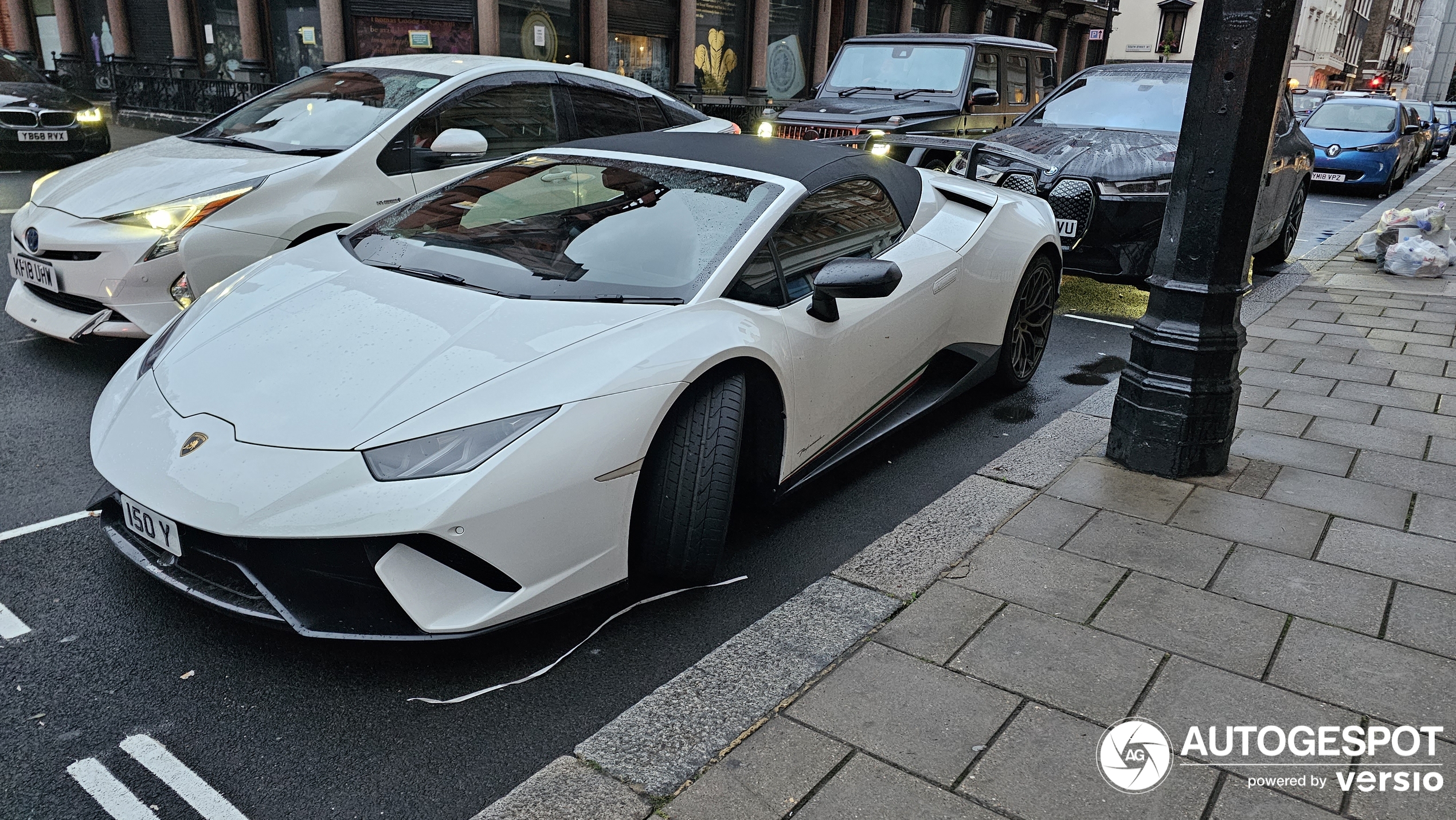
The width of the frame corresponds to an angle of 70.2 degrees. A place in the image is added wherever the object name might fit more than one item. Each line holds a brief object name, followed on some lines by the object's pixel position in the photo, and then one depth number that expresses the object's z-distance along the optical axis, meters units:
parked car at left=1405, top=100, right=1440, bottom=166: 22.27
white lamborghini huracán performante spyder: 2.47
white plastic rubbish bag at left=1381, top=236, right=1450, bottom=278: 8.78
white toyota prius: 4.53
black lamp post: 3.70
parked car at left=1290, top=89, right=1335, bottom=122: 19.84
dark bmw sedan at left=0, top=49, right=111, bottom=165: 10.89
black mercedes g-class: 9.37
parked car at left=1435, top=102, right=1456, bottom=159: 27.86
